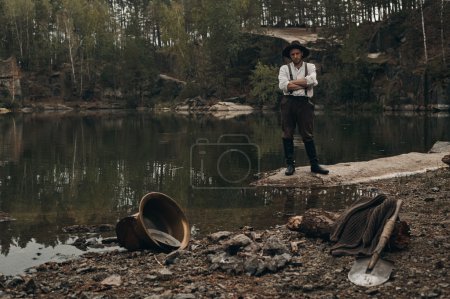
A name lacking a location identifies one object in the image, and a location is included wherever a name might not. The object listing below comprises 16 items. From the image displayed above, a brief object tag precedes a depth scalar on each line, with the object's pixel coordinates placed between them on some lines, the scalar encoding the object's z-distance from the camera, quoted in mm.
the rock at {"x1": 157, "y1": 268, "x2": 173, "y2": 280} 7239
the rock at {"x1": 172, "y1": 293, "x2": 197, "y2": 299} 6258
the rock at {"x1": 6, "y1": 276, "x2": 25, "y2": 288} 7228
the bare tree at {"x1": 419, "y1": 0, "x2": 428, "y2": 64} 61938
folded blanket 7427
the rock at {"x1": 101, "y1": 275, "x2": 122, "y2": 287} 7051
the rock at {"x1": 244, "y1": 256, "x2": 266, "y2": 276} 7141
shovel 6422
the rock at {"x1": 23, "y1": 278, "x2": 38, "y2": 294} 6969
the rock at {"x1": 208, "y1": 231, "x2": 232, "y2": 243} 9125
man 13422
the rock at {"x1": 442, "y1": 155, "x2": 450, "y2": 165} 16208
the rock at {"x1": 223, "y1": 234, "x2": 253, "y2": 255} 8070
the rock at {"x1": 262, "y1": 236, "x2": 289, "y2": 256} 7867
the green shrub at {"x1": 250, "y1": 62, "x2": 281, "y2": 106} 79719
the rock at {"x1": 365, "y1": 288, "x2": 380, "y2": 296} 6121
